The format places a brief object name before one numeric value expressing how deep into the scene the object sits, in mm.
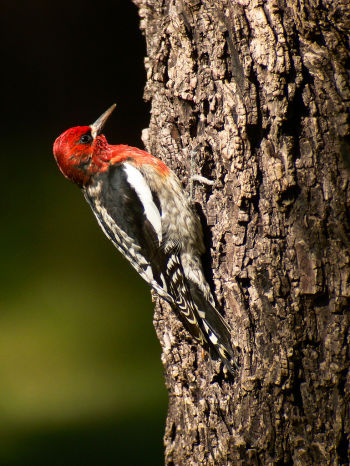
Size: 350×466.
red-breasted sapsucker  5151
